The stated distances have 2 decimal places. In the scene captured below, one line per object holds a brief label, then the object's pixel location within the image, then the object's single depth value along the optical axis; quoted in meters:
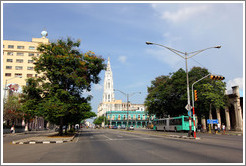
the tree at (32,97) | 24.20
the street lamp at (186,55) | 20.90
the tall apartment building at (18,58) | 73.69
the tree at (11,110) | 44.06
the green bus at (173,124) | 38.06
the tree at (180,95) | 38.25
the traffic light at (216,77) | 19.01
